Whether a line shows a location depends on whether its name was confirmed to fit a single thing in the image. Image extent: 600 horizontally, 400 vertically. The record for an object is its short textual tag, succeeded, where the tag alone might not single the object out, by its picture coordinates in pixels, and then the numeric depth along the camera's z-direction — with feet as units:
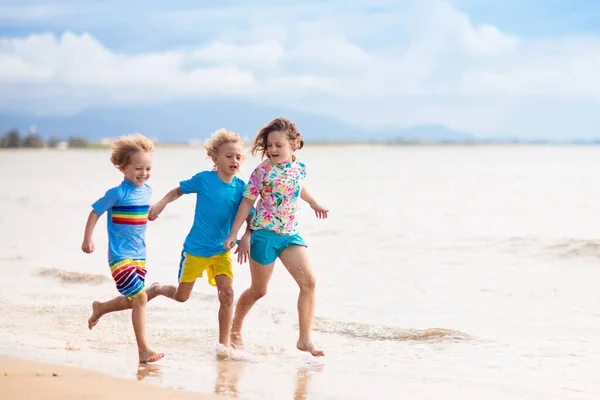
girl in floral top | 39.17
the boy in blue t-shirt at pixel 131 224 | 37.40
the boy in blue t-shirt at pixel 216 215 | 39.29
